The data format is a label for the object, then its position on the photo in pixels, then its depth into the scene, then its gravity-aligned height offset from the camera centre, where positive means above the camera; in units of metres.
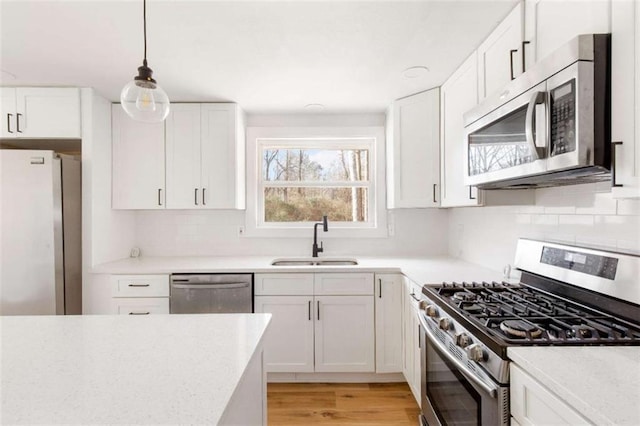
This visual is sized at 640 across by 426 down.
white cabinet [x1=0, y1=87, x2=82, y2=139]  2.44 +0.74
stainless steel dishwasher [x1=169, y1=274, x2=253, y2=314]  2.40 -0.66
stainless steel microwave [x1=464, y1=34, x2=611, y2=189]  0.99 +0.30
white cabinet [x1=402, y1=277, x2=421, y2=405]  2.03 -0.89
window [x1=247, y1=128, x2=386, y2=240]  3.12 +0.29
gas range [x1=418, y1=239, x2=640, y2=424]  1.02 -0.41
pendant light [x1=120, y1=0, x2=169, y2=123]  1.24 +0.44
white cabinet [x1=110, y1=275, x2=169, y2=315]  2.43 -0.64
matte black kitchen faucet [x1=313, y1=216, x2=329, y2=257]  2.93 -0.27
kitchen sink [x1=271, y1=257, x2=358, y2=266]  2.93 -0.49
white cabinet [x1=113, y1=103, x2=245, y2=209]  2.77 +0.43
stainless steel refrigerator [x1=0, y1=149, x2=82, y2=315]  2.27 -0.17
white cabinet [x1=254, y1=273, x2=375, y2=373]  2.44 -0.86
